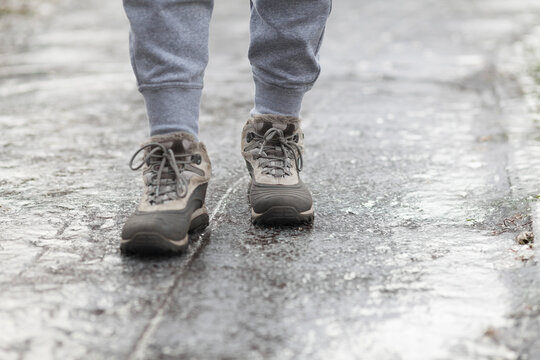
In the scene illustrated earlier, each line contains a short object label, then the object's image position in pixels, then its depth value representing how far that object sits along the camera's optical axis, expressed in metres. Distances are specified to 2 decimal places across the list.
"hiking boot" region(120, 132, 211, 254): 4.30
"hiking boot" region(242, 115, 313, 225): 4.43
